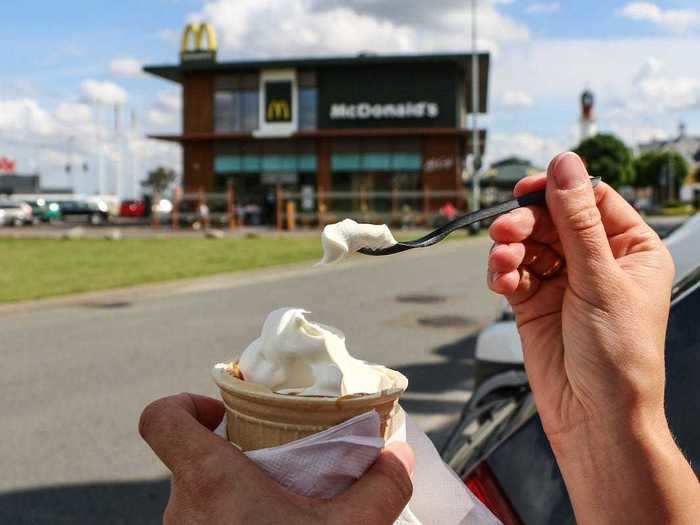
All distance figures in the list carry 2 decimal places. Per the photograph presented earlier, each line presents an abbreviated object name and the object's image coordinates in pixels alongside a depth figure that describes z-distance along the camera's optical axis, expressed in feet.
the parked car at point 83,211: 189.47
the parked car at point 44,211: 190.60
